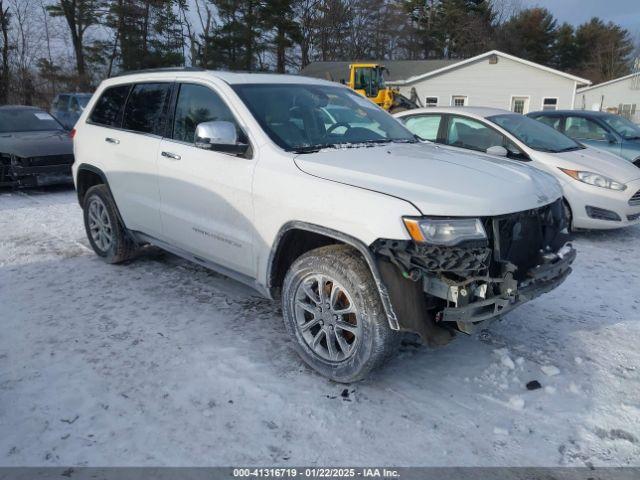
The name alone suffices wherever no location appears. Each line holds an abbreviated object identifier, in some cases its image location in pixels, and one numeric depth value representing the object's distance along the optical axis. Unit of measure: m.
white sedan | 6.50
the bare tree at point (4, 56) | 29.58
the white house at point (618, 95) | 35.69
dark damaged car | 8.88
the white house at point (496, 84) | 29.91
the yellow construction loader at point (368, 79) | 23.75
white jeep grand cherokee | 2.87
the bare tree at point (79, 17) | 34.16
